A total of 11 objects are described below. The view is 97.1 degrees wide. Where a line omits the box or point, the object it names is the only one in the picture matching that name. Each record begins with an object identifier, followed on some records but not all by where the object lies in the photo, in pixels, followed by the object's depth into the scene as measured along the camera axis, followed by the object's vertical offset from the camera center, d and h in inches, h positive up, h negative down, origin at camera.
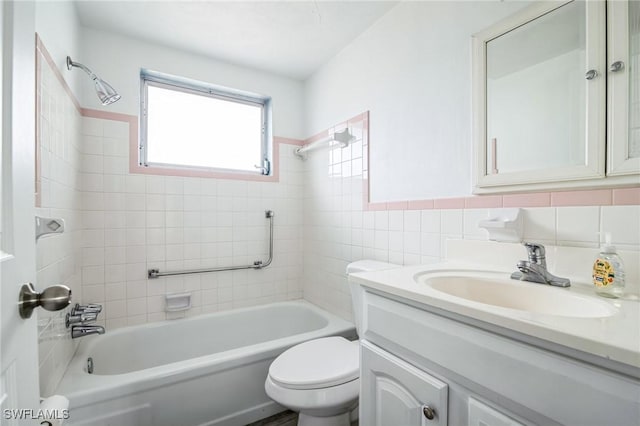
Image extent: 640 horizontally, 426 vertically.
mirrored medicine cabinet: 32.8 +15.7
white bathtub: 49.0 -33.5
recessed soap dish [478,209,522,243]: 41.1 -1.7
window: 81.6 +27.4
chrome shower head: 56.8 +26.0
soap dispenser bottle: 30.1 -6.5
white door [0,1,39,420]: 16.8 +0.3
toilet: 46.7 -28.8
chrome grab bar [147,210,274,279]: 76.3 -16.4
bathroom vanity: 19.1 -12.3
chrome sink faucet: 35.0 -6.9
